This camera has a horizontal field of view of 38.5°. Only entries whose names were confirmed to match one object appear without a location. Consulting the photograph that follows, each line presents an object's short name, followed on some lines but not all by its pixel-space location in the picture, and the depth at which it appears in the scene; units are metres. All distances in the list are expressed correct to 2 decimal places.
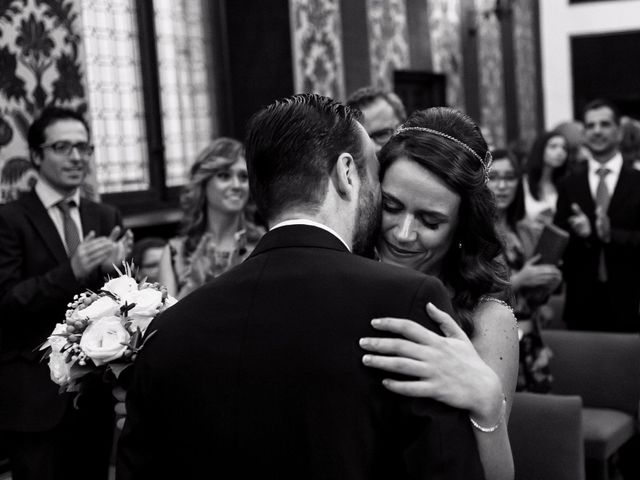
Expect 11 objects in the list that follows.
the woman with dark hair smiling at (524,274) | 3.93
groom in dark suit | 1.38
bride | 2.04
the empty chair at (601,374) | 4.17
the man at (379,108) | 3.81
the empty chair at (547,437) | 3.09
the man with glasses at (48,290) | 3.09
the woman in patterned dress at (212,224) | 3.99
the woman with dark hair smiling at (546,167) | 6.43
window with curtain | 4.87
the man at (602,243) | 4.81
